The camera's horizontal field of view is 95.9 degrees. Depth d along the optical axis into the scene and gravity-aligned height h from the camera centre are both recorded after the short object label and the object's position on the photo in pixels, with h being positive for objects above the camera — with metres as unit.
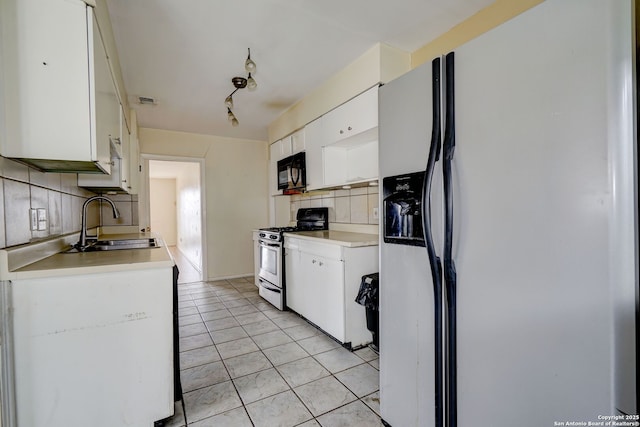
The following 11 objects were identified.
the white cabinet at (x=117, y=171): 2.14 +0.36
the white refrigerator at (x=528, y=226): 0.74 -0.06
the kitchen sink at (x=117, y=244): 2.08 -0.24
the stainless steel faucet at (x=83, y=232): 2.01 -0.13
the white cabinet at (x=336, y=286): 2.31 -0.64
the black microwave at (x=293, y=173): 3.28 +0.47
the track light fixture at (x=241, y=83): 2.12 +1.10
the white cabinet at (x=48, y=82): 1.08 +0.53
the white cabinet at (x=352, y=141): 2.34 +0.65
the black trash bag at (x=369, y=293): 2.12 -0.62
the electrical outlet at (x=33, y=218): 1.38 -0.01
